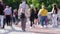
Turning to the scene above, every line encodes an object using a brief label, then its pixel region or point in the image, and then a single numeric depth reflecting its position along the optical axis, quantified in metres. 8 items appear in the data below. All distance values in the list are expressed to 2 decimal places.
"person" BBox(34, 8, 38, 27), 20.42
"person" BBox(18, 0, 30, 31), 16.45
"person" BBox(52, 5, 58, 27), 19.45
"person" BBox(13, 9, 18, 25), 22.01
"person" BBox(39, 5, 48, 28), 19.03
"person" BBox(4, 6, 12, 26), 18.40
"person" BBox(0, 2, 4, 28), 17.93
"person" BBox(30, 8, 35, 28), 18.81
